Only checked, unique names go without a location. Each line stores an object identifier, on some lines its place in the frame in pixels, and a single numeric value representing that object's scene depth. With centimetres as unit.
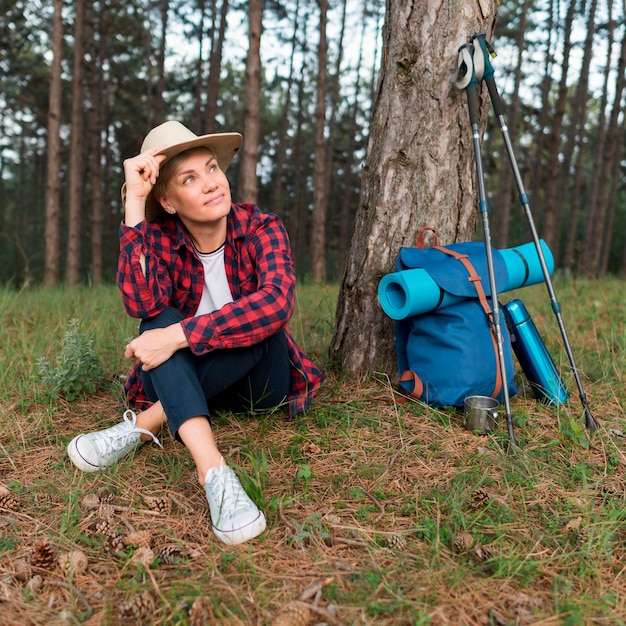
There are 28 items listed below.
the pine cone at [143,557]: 166
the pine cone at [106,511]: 189
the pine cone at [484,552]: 168
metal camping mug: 244
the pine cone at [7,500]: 197
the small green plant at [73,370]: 291
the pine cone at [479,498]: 195
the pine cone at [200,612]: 142
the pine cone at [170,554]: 170
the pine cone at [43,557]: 168
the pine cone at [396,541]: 175
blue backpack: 253
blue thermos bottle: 273
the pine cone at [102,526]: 183
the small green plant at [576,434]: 238
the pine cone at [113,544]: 175
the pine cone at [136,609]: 146
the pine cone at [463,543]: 174
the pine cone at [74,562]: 165
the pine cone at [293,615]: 142
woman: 207
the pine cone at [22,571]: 164
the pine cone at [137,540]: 178
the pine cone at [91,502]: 199
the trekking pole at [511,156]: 254
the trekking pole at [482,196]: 239
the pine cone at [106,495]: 203
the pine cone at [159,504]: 199
